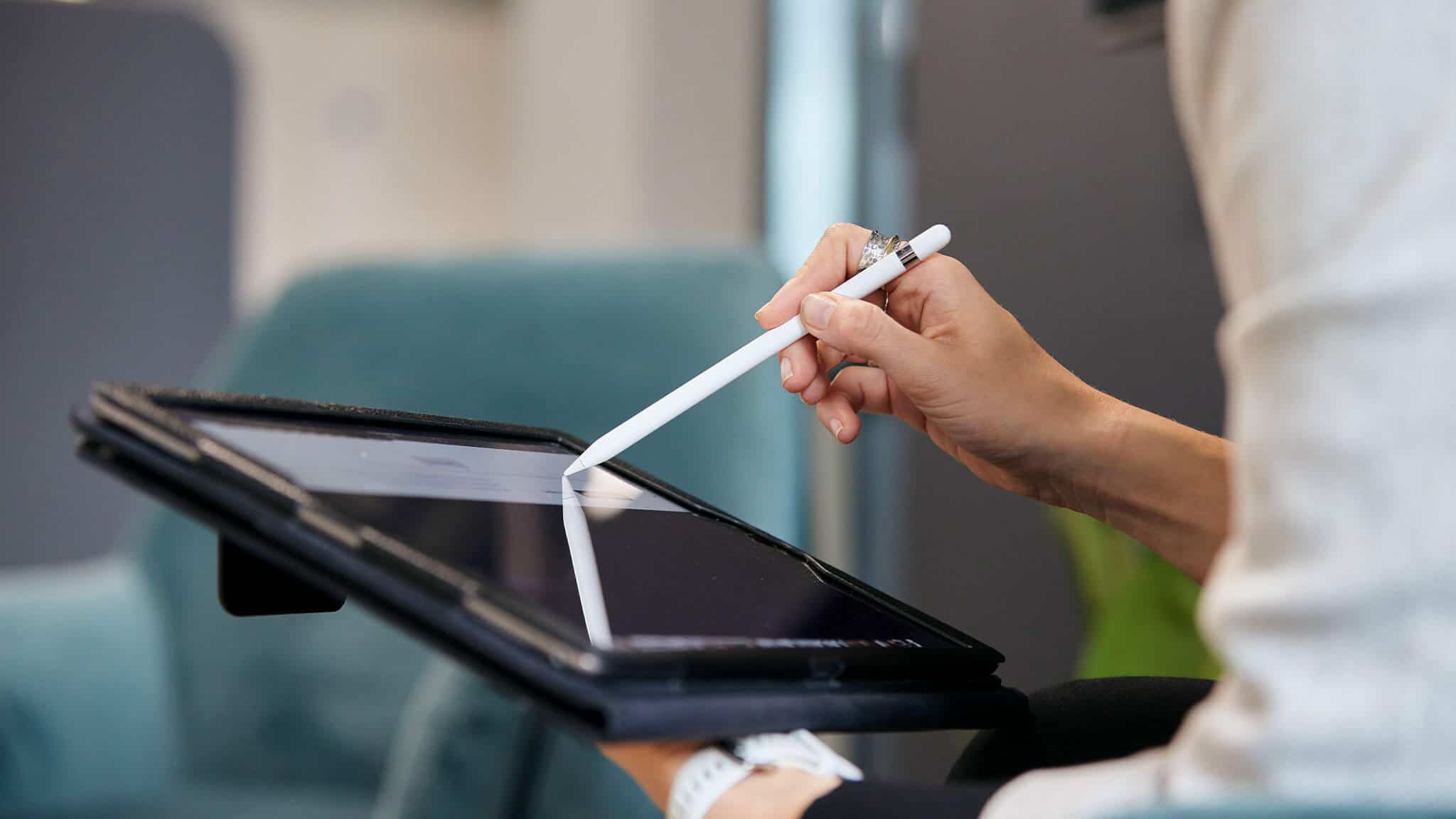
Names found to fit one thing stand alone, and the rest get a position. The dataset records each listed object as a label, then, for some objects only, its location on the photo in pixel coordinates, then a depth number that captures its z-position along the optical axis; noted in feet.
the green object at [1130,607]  4.91
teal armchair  6.28
